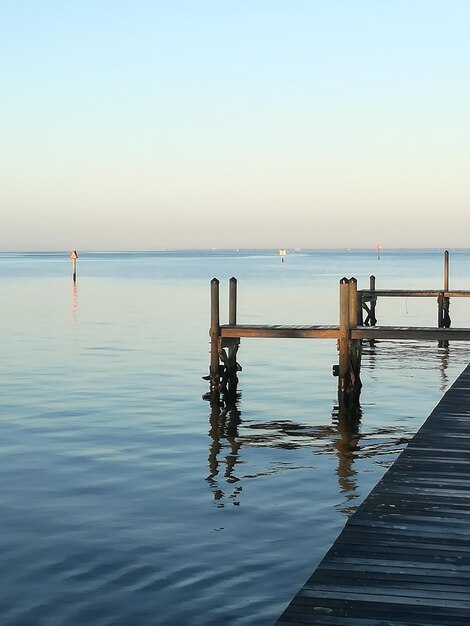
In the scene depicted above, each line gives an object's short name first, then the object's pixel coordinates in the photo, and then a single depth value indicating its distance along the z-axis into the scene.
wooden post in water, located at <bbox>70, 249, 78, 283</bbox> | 81.41
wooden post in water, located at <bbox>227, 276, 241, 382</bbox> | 21.36
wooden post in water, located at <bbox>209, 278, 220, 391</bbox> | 21.00
